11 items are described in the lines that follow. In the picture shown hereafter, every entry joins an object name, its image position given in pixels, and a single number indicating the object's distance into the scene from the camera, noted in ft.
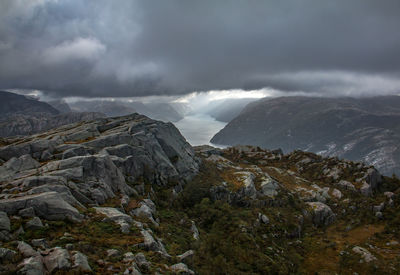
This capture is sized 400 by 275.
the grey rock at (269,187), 222.48
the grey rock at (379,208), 241.96
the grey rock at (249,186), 211.20
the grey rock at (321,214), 222.48
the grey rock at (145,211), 107.65
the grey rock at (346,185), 314.63
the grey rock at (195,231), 117.62
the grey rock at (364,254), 160.56
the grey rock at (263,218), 177.58
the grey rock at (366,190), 301.02
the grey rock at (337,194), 285.60
